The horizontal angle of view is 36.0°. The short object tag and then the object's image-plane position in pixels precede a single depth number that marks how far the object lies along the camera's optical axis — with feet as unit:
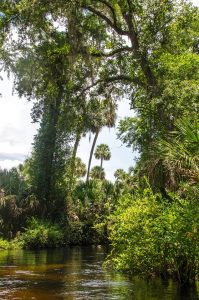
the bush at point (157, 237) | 26.01
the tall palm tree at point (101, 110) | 63.63
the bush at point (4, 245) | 68.63
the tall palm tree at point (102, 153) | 174.78
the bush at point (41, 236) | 71.66
